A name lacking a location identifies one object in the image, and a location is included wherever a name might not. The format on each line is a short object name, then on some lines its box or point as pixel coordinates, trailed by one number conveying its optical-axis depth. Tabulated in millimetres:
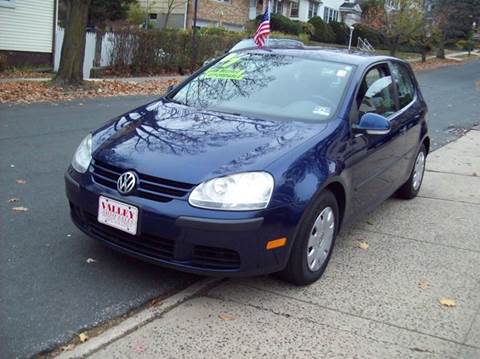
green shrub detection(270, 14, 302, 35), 39406
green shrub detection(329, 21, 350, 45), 45281
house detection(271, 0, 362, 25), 45938
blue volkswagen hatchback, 3465
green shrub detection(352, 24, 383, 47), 46684
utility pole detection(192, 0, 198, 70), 21422
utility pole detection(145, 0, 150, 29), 31095
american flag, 16072
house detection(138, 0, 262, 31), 35406
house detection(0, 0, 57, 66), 17781
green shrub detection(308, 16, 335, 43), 43562
